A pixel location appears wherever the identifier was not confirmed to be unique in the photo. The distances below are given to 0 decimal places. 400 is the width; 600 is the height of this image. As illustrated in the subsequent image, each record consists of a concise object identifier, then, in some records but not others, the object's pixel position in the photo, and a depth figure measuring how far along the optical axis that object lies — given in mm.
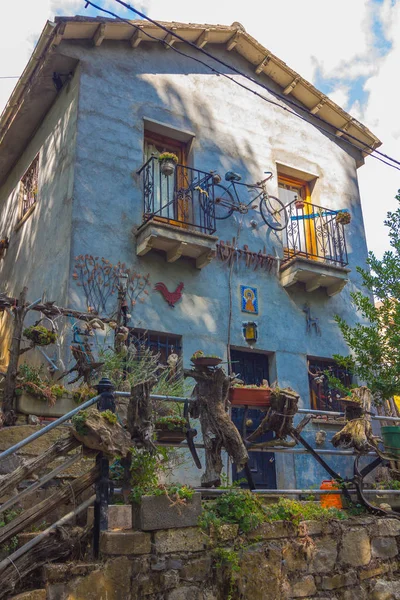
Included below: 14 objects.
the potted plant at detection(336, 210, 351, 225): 10828
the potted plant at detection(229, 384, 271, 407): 5379
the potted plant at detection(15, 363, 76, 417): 5945
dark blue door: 8945
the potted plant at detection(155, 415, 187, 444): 5180
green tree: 8719
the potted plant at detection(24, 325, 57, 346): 6648
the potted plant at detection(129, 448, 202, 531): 4250
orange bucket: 5624
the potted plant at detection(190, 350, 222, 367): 5172
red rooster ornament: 8906
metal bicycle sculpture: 10062
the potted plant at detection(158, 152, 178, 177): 9180
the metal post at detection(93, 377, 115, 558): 4129
